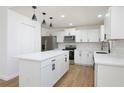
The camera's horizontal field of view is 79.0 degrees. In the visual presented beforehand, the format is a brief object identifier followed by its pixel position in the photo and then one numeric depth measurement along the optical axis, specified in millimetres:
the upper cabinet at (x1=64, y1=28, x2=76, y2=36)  4490
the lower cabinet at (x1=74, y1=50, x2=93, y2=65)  4021
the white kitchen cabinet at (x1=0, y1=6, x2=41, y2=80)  2443
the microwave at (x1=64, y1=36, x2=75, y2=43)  4501
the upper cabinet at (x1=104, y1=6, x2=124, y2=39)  1563
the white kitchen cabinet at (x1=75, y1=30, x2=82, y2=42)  4407
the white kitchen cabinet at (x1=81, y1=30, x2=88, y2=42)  4305
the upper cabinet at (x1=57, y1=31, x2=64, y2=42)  4793
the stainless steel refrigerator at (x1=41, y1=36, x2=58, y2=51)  4545
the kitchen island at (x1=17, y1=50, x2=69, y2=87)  1616
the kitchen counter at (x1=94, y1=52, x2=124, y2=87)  1395
